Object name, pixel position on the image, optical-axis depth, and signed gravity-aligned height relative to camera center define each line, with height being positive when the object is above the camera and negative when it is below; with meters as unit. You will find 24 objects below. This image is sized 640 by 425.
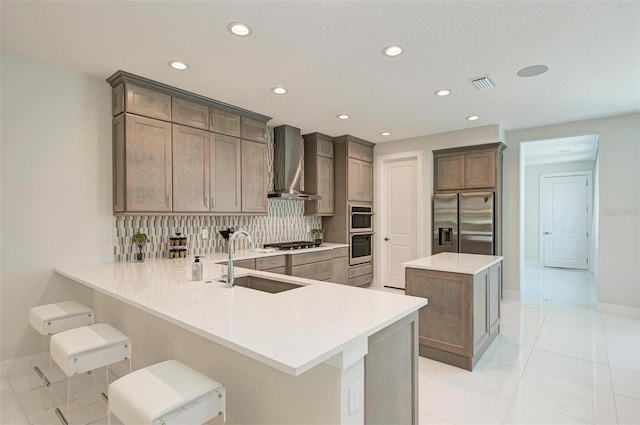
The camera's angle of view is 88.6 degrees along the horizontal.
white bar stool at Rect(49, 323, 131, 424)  1.89 -0.82
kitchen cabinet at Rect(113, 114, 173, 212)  3.11 +0.46
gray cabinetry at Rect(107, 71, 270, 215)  3.14 +0.65
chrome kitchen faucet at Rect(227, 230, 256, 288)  2.15 -0.42
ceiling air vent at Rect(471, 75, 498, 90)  3.19 +1.28
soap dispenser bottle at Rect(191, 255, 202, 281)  2.40 -0.44
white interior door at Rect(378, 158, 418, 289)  5.83 -0.15
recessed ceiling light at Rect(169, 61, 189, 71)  2.85 +1.29
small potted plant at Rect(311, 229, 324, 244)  5.60 -0.40
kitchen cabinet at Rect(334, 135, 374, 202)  5.60 +0.78
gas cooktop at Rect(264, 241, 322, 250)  4.59 -0.50
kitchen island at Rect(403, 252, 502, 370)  2.89 -0.90
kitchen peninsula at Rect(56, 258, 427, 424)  1.29 -0.52
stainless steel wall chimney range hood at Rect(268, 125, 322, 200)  4.92 +0.76
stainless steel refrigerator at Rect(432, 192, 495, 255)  4.99 -0.21
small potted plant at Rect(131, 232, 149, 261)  3.33 -0.30
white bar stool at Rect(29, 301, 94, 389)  2.43 -0.81
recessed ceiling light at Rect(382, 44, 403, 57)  2.59 +1.29
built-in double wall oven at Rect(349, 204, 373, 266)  5.66 -0.42
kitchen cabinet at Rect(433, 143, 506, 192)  5.02 +0.68
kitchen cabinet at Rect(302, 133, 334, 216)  5.41 +0.65
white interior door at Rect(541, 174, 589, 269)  7.76 -0.27
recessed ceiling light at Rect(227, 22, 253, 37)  2.29 +1.30
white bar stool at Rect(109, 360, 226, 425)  1.31 -0.78
